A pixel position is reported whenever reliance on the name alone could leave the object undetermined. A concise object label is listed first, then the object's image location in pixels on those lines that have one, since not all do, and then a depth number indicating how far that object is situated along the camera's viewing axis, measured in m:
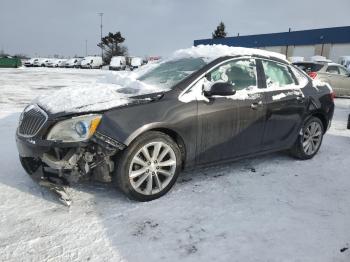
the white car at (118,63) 42.78
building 40.66
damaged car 3.52
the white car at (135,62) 42.78
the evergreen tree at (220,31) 72.68
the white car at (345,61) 23.28
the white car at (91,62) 47.75
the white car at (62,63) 49.51
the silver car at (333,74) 13.71
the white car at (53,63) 49.25
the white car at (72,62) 48.69
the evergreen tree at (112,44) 72.56
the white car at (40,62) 48.12
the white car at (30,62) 46.84
